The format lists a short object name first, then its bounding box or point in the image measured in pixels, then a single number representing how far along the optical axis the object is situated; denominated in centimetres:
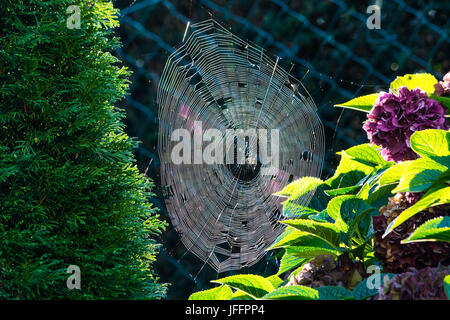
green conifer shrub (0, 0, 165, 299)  359
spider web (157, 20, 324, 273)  494
